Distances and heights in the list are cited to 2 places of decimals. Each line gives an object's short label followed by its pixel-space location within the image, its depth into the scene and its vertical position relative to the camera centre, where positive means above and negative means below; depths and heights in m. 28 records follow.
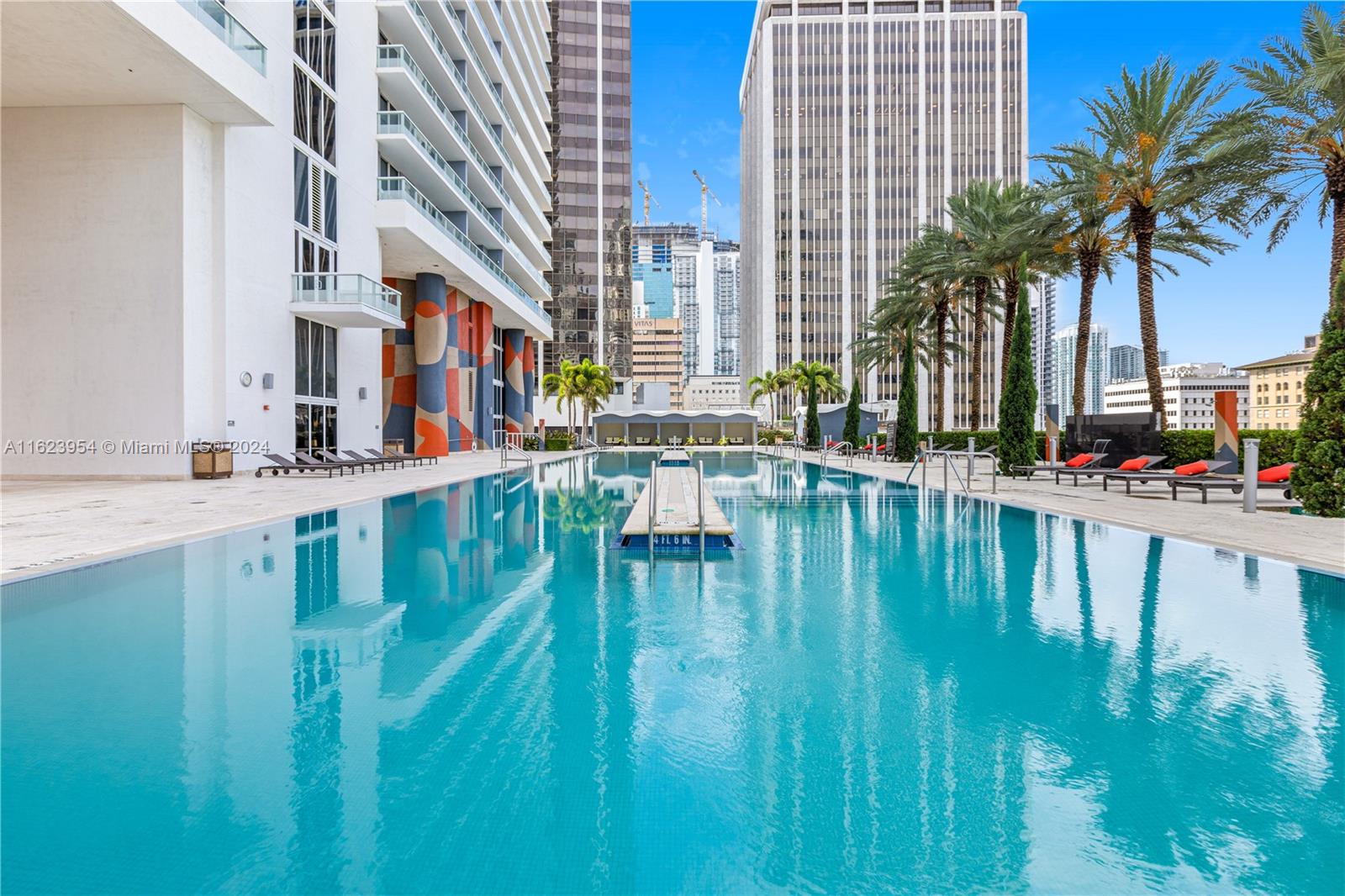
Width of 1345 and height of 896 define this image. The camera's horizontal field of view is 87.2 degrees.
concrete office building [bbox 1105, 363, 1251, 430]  134.50 +8.65
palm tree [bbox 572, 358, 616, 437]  51.78 +3.80
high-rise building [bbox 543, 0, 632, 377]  75.62 +26.97
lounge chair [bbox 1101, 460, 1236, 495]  15.17 -0.87
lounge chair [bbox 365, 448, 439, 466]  26.03 -0.78
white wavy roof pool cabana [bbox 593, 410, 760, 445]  60.19 +0.74
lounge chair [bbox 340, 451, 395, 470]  23.94 -0.91
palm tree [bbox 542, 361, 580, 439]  51.78 +3.74
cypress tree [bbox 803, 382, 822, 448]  43.84 +0.62
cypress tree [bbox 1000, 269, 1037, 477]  21.50 +0.91
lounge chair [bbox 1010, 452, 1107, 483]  19.73 -0.86
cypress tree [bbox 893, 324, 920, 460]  29.95 +0.49
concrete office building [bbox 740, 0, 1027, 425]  86.75 +36.42
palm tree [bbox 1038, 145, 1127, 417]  22.73 +7.24
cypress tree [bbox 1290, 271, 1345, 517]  11.92 +0.07
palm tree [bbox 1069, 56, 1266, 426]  20.58 +8.28
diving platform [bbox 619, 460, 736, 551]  9.06 -1.19
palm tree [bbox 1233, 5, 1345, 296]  16.34 +7.75
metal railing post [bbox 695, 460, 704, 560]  8.51 -0.81
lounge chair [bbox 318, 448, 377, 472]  22.38 -0.78
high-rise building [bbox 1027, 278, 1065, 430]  185.38 +28.50
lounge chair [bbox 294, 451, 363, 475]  20.68 -0.82
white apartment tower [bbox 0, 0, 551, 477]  17.03 +6.25
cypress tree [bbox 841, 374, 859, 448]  37.03 +0.57
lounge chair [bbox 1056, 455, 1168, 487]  17.59 -0.76
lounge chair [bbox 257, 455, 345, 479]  20.39 -0.91
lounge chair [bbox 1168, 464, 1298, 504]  13.50 -0.93
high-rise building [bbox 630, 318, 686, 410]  165.38 +19.98
